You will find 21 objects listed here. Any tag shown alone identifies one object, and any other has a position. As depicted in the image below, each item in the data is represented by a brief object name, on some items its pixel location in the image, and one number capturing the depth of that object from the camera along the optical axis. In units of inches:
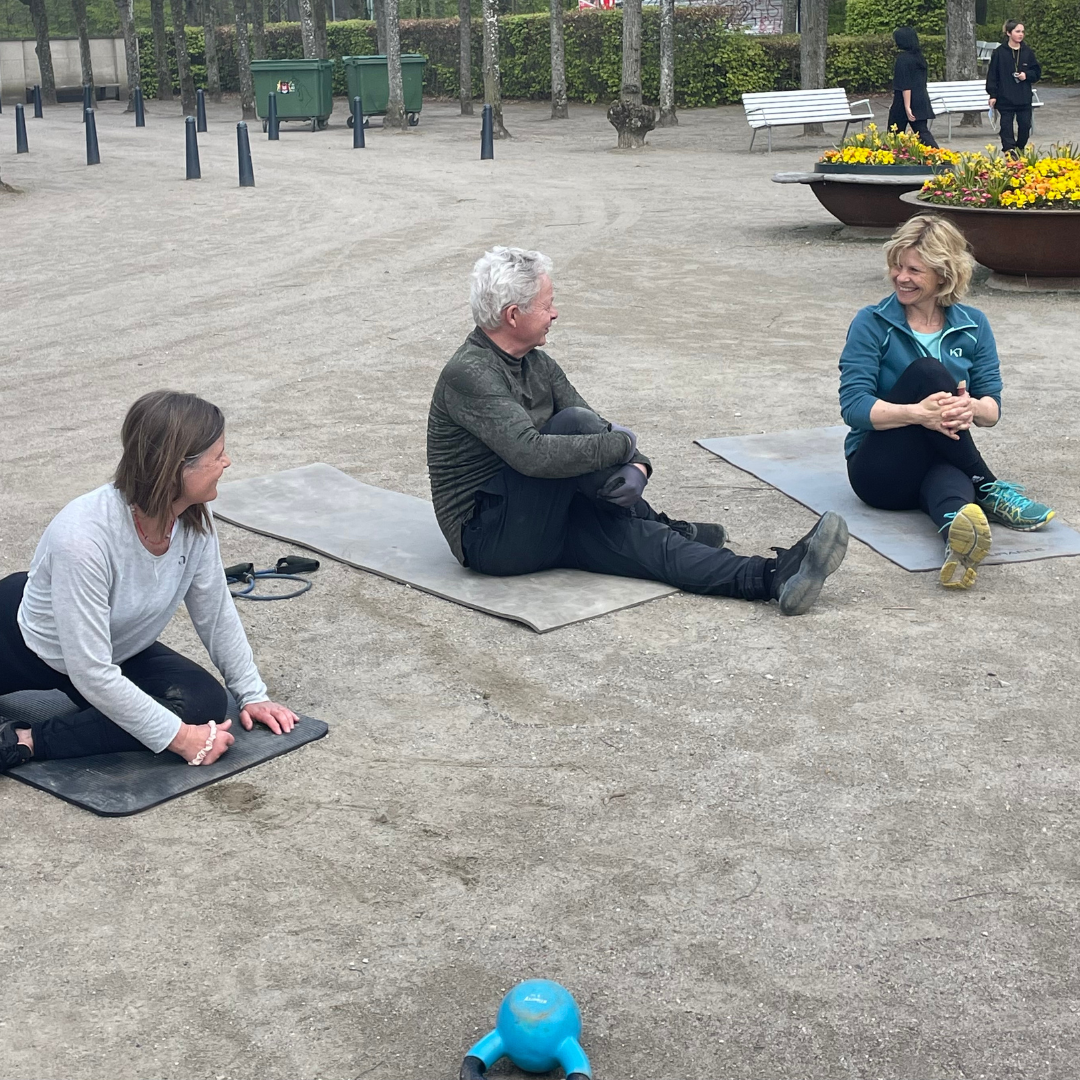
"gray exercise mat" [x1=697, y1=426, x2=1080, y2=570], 219.0
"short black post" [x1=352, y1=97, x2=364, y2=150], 1008.3
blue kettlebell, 105.4
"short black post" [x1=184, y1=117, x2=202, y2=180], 823.1
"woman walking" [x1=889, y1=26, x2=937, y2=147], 728.3
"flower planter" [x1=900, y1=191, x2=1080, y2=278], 408.2
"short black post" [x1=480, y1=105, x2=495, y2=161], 915.4
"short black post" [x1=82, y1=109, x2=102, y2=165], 909.2
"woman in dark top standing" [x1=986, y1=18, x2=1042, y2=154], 754.2
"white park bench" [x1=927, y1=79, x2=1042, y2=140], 937.5
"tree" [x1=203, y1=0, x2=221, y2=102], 1643.7
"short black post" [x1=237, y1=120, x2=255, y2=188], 771.4
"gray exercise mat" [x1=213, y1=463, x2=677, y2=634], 200.5
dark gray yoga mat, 148.6
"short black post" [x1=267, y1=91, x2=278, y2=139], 1135.5
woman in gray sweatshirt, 143.7
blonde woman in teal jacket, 219.0
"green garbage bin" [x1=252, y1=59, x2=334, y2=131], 1226.6
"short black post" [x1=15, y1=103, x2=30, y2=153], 1022.4
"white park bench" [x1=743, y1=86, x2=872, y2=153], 948.0
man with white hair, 192.4
